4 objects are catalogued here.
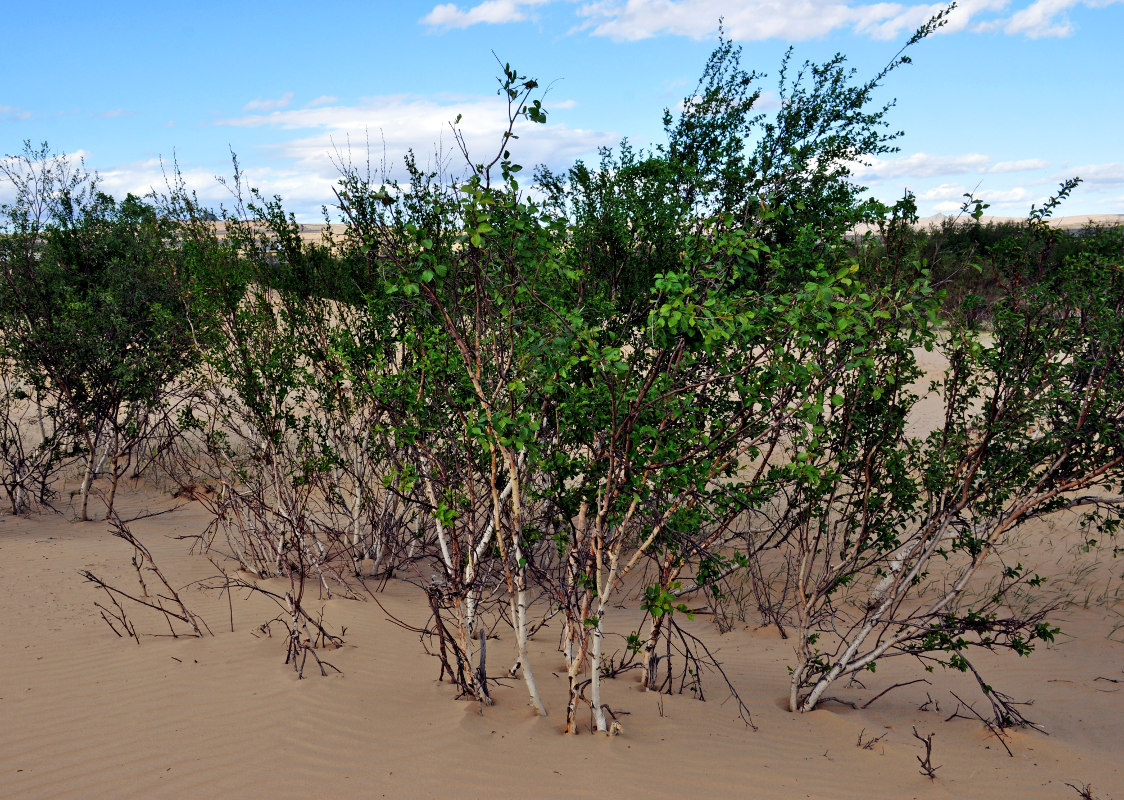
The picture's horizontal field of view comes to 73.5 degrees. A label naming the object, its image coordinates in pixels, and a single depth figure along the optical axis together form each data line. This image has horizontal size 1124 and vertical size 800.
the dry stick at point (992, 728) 4.58
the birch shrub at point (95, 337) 9.02
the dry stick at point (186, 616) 5.36
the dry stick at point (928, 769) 4.09
